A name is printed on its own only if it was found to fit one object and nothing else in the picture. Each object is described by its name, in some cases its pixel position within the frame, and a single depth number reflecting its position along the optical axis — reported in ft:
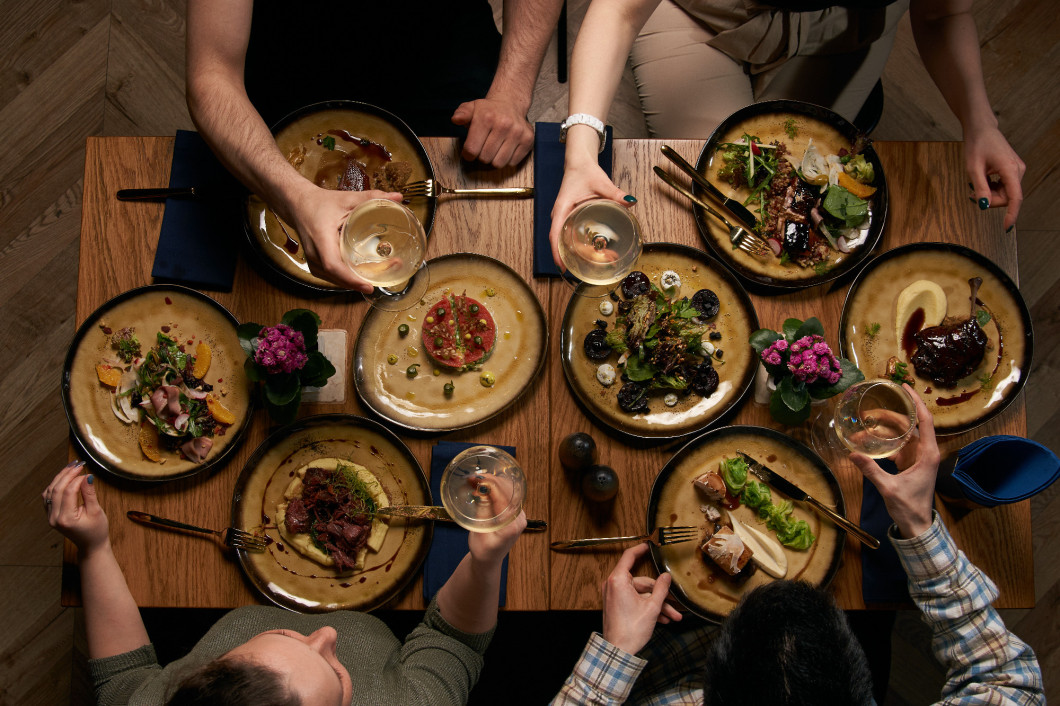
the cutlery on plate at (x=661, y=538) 6.43
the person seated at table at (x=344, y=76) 6.11
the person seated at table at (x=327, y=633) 5.78
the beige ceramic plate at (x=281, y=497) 6.45
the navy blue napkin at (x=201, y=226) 6.81
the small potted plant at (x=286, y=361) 5.88
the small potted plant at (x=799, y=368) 5.90
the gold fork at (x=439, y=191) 6.83
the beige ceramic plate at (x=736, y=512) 6.45
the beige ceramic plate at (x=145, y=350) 6.52
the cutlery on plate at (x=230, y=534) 6.34
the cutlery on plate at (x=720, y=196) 6.88
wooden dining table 6.54
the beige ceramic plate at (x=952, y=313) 6.70
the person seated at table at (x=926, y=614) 6.10
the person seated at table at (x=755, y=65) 6.75
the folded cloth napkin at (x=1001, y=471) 6.04
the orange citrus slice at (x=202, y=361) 6.67
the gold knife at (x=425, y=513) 6.40
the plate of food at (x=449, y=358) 6.64
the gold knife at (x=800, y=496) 6.36
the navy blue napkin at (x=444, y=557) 6.47
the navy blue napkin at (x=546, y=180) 6.84
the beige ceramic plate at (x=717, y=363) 6.60
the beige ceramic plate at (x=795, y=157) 6.88
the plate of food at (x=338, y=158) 6.86
